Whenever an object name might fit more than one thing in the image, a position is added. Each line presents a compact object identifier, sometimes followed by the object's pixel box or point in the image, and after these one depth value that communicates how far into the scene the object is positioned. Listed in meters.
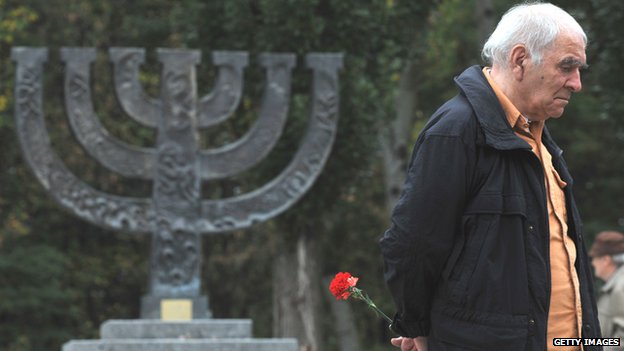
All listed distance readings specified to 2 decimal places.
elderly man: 5.71
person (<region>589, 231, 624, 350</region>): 11.30
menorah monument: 17.80
